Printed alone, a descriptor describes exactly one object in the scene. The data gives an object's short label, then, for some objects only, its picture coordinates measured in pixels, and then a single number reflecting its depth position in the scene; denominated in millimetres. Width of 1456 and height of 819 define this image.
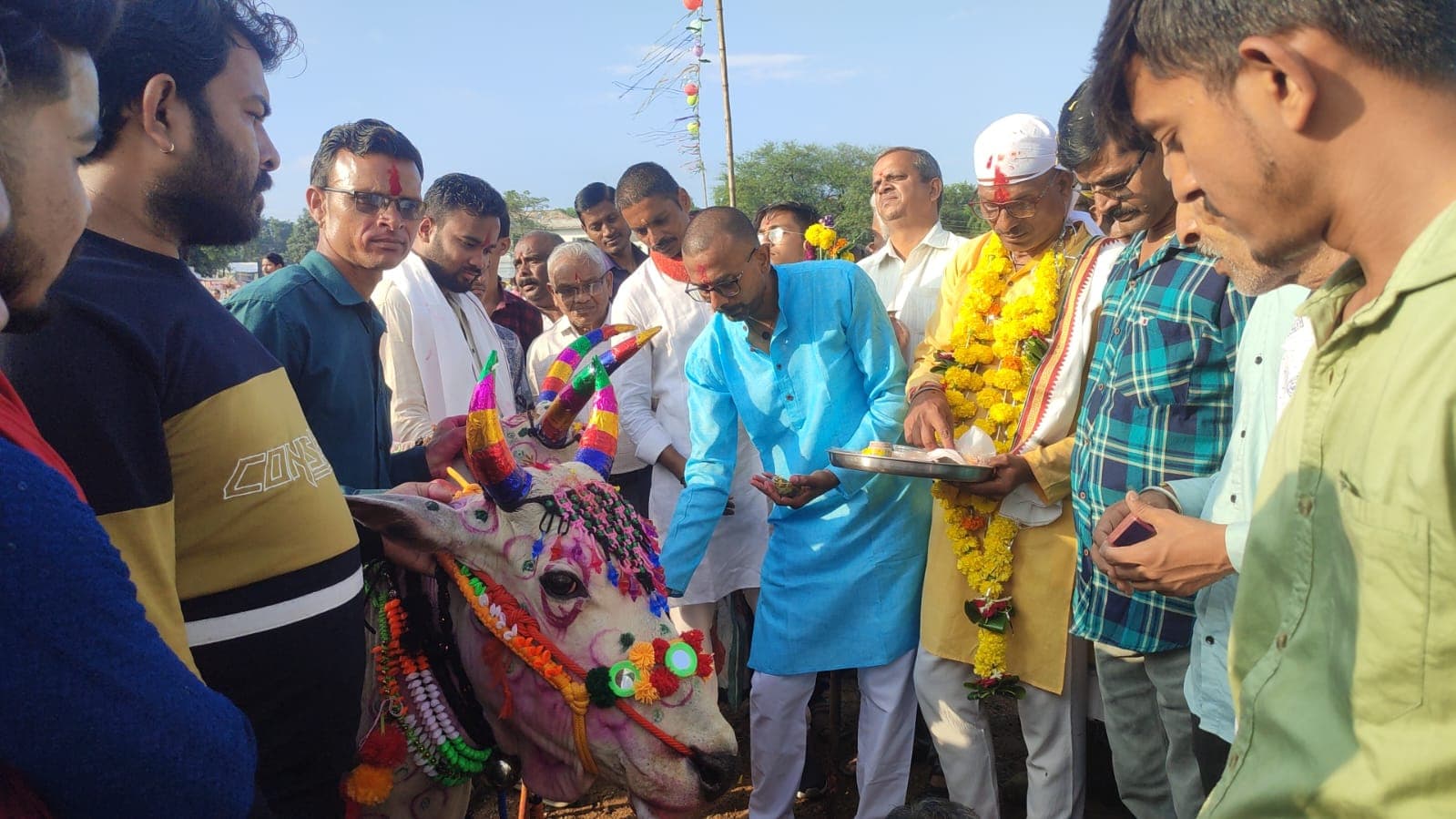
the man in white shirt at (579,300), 5777
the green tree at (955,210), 32909
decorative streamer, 15969
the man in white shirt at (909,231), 5840
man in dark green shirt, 2979
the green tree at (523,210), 43428
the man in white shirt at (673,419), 4961
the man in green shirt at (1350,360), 1127
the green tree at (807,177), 37562
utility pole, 16141
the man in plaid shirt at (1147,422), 2986
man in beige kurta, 3600
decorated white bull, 2516
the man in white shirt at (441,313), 4562
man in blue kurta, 4094
